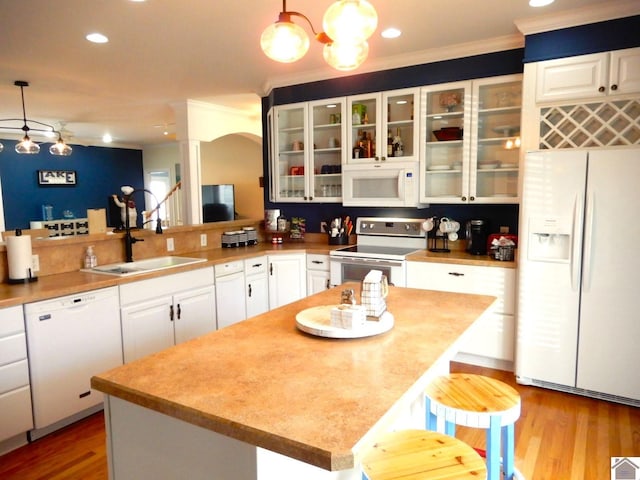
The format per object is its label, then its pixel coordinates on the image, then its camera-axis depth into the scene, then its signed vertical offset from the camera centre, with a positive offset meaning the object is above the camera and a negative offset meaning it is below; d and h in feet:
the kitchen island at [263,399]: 3.31 -1.67
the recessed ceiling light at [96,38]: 10.46 +3.91
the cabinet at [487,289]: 10.84 -2.29
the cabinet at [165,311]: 9.68 -2.58
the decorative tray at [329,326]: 5.21 -1.54
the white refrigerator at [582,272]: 9.04 -1.58
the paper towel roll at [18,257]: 9.02 -1.11
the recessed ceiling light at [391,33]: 10.47 +3.99
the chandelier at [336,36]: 4.83 +1.93
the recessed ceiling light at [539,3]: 8.87 +3.91
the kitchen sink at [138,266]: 10.34 -1.62
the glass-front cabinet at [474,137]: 11.73 +1.66
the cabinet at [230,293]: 12.02 -2.55
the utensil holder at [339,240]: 14.47 -1.31
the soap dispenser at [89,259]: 10.69 -1.37
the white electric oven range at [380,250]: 12.10 -1.51
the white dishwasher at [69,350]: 8.16 -2.89
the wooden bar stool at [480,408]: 5.26 -2.53
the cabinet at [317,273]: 13.48 -2.24
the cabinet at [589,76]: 9.23 +2.60
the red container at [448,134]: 12.33 +1.81
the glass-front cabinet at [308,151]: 14.49 +1.61
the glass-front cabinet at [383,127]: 12.98 +2.18
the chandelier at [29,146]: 15.18 +2.21
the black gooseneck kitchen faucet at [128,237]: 11.42 -0.94
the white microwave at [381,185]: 12.76 +0.42
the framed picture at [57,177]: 27.55 +1.55
